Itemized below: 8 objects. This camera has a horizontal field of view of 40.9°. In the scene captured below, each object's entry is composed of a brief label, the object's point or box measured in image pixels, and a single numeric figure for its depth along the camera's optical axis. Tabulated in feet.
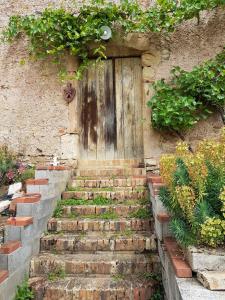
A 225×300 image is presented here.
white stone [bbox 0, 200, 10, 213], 11.81
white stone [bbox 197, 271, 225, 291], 5.44
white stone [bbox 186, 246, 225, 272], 5.95
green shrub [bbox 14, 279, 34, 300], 8.60
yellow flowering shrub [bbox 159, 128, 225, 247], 6.18
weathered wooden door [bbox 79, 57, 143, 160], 16.78
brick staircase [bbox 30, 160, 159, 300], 8.53
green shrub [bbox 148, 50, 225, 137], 14.33
